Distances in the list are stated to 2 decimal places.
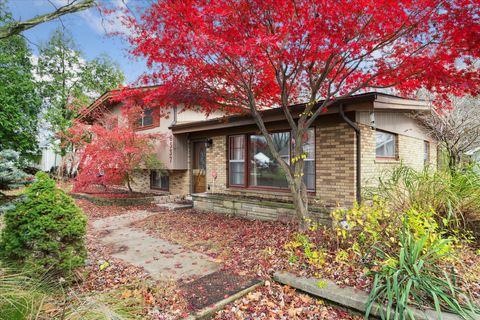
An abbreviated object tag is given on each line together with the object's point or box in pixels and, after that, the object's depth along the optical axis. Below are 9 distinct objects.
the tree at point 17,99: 15.74
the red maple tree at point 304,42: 4.43
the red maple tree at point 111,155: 9.58
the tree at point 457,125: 8.77
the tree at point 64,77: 20.34
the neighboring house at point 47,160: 25.73
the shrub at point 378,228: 3.51
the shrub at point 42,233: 3.24
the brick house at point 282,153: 6.66
